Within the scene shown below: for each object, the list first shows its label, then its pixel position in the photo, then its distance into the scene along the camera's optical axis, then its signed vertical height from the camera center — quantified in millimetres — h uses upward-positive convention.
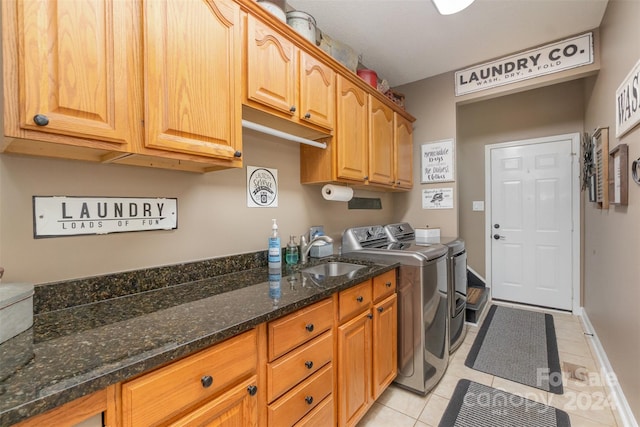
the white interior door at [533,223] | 3191 -162
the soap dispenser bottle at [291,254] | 1852 -273
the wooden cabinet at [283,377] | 703 -555
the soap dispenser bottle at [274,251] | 1661 -230
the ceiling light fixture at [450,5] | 1546 +1115
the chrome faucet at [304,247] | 1807 -233
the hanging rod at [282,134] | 1423 +432
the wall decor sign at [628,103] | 1382 +560
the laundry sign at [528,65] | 2307 +1263
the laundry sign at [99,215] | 1022 -5
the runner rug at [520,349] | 2025 -1164
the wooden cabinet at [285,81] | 1360 +705
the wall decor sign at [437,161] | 2887 +503
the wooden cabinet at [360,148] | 1927 +479
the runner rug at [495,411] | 1593 -1182
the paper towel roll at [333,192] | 2025 +136
